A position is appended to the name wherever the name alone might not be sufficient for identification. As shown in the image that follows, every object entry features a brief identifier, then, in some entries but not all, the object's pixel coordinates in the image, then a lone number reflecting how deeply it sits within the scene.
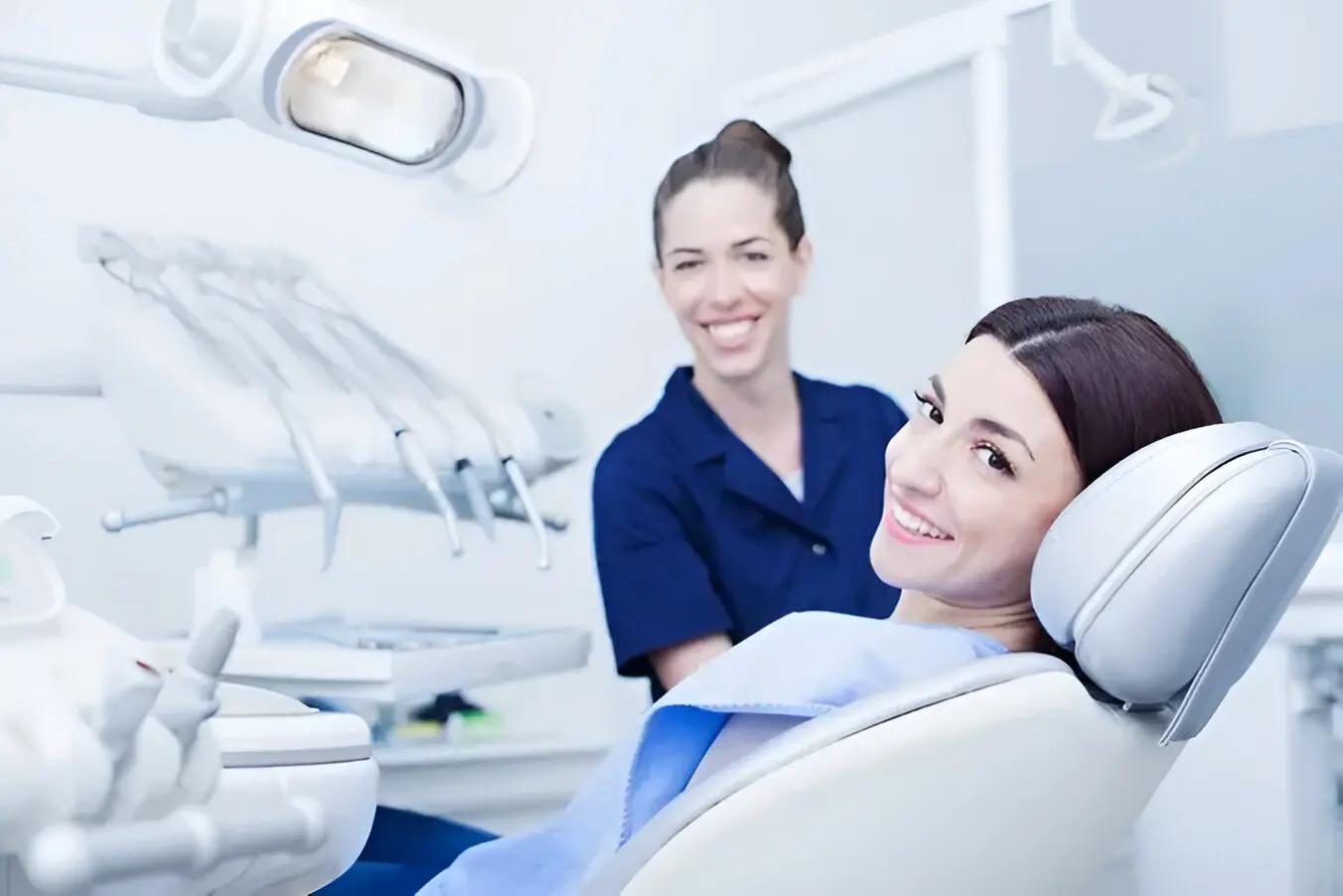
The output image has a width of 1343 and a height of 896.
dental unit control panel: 0.82
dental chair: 0.74
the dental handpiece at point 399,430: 1.54
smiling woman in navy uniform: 1.56
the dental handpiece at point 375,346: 1.53
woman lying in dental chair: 0.87
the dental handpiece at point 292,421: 1.48
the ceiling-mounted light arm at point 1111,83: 1.60
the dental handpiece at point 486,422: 1.58
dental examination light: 1.43
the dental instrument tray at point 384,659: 1.45
